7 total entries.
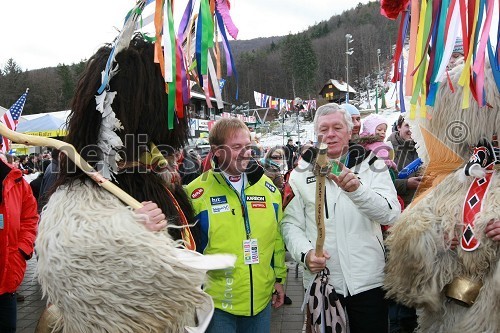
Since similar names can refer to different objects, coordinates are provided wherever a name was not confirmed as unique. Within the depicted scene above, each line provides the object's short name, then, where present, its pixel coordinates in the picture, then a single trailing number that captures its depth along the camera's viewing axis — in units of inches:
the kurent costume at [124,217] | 55.2
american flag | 267.7
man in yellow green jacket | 88.4
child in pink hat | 152.4
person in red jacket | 105.0
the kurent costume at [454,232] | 78.0
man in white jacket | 90.4
